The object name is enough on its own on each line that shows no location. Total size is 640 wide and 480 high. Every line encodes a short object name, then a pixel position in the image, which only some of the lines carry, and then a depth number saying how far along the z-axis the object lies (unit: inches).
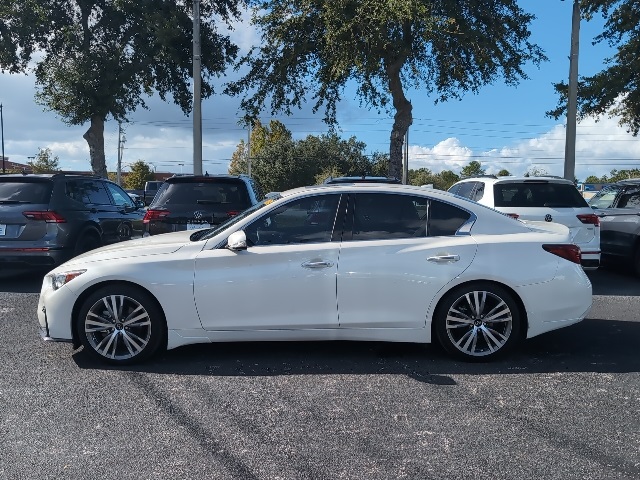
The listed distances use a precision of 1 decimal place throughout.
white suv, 349.4
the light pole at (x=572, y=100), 563.8
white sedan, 206.4
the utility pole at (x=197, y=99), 636.6
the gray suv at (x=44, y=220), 343.6
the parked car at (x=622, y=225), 402.6
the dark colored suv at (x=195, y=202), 325.4
